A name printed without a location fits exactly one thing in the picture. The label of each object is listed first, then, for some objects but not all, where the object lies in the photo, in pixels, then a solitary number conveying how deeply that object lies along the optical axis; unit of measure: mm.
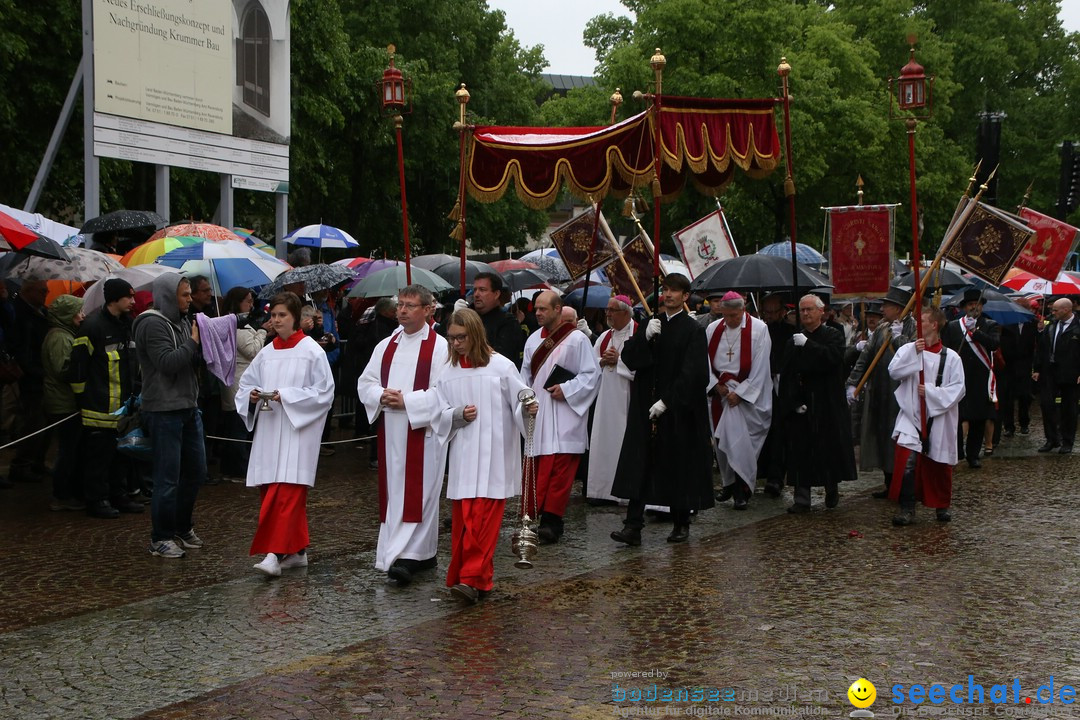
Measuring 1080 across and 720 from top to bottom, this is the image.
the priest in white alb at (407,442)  8195
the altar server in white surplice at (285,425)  8438
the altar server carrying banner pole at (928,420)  10547
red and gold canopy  10961
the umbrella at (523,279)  18109
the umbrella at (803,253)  21562
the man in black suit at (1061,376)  16156
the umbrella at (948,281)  17812
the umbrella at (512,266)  19748
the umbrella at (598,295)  17641
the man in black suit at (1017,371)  18078
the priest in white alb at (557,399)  9914
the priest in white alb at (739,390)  11586
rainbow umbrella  13500
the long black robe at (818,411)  11250
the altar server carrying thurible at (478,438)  7797
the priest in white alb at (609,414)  10953
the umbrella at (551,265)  19984
